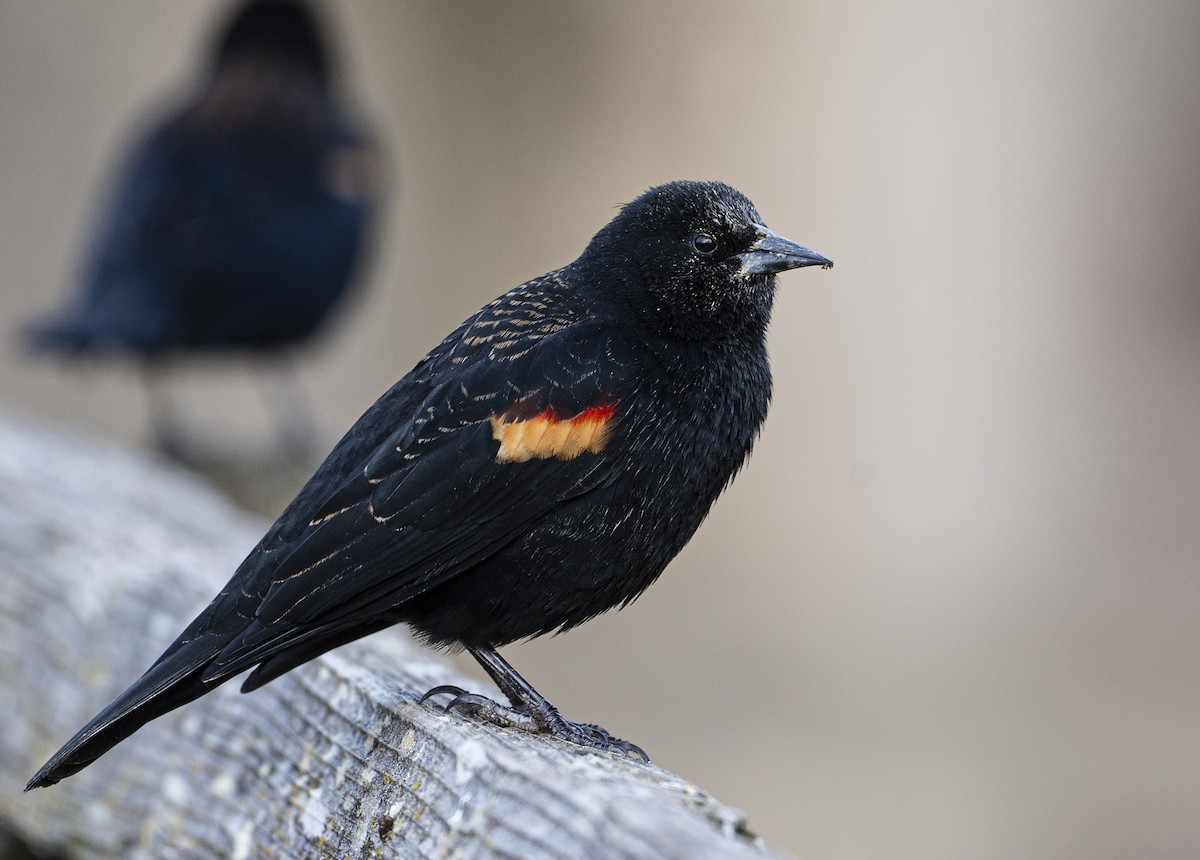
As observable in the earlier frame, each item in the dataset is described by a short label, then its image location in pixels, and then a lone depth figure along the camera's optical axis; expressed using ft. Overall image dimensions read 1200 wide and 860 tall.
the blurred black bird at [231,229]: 34.83
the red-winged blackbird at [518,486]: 14.43
